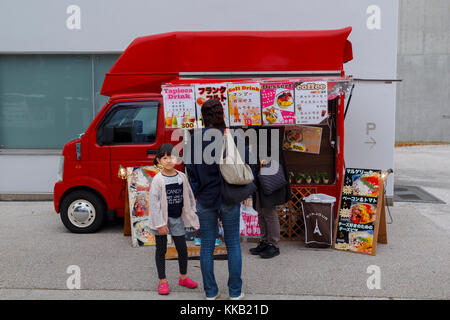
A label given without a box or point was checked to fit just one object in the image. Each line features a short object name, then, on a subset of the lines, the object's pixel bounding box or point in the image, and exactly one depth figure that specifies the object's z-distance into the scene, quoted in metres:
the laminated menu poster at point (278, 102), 5.84
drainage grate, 9.24
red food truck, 6.27
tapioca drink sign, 5.99
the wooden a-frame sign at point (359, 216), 5.73
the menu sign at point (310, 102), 5.76
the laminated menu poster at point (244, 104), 5.88
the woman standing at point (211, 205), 3.96
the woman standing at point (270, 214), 5.60
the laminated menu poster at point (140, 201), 6.13
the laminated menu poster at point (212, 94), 5.94
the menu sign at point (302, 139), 6.41
